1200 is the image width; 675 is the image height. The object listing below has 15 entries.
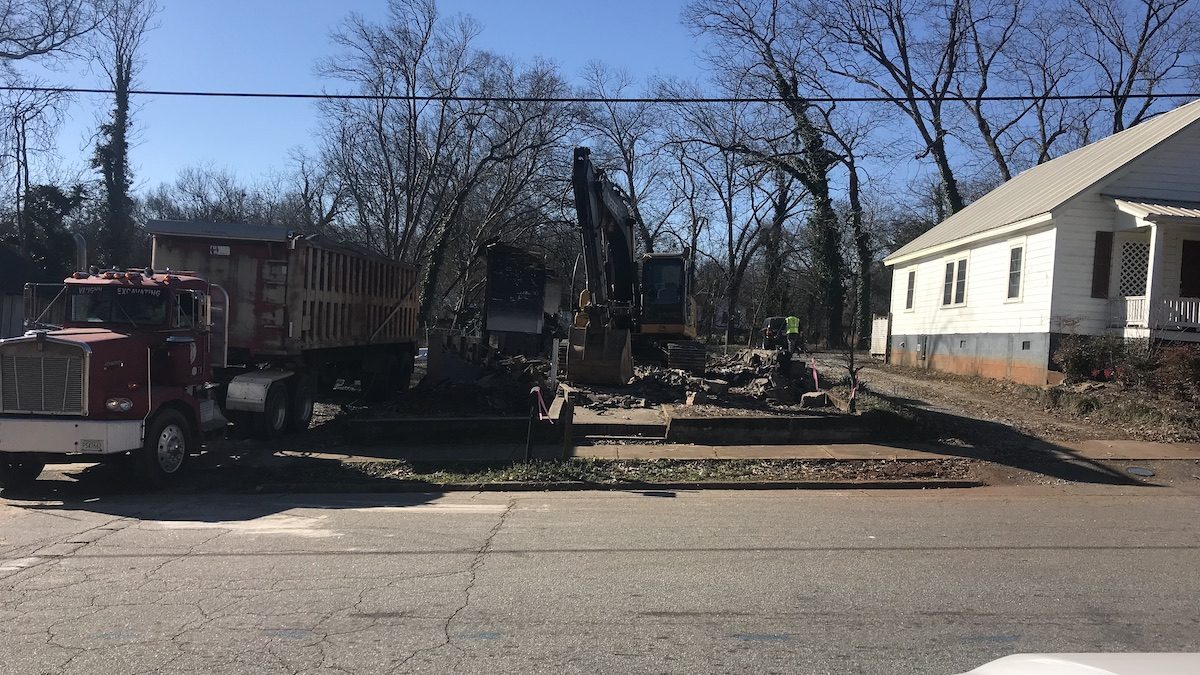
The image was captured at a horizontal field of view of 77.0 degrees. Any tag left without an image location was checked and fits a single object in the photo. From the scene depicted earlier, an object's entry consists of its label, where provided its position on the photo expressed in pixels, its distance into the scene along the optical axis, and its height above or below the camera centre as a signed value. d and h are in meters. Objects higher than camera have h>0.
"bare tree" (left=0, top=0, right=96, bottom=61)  27.14 +9.39
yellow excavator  14.97 +0.63
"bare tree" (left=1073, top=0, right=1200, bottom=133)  36.49 +14.53
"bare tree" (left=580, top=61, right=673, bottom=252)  44.12 +10.56
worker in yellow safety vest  22.60 +0.06
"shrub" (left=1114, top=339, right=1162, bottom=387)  14.88 -0.18
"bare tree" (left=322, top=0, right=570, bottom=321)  31.20 +6.56
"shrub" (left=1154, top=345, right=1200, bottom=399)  13.87 -0.26
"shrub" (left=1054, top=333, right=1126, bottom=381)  16.25 -0.09
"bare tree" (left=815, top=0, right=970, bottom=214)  36.97 +14.02
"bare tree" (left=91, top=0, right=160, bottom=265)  39.56 +6.30
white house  17.42 +2.45
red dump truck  8.91 -0.66
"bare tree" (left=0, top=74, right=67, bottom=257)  27.89 +4.94
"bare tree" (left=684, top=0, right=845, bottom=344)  37.91 +9.42
